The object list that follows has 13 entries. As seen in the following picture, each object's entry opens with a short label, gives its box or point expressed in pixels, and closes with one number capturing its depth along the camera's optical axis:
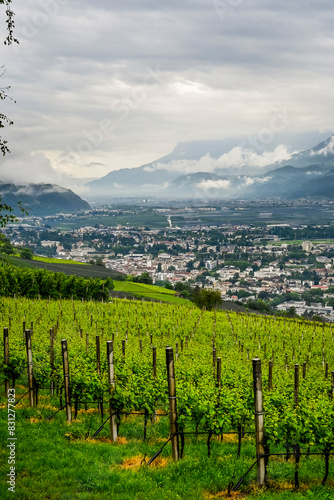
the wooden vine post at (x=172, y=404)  8.98
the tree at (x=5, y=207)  9.14
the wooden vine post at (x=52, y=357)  12.47
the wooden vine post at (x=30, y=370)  11.79
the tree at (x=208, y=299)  46.88
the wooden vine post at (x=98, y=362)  12.06
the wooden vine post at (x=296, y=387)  9.90
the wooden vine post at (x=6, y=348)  12.52
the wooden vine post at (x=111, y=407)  10.13
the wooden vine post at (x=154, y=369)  11.54
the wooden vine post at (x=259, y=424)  8.09
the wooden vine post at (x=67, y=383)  10.98
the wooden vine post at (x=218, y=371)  10.64
